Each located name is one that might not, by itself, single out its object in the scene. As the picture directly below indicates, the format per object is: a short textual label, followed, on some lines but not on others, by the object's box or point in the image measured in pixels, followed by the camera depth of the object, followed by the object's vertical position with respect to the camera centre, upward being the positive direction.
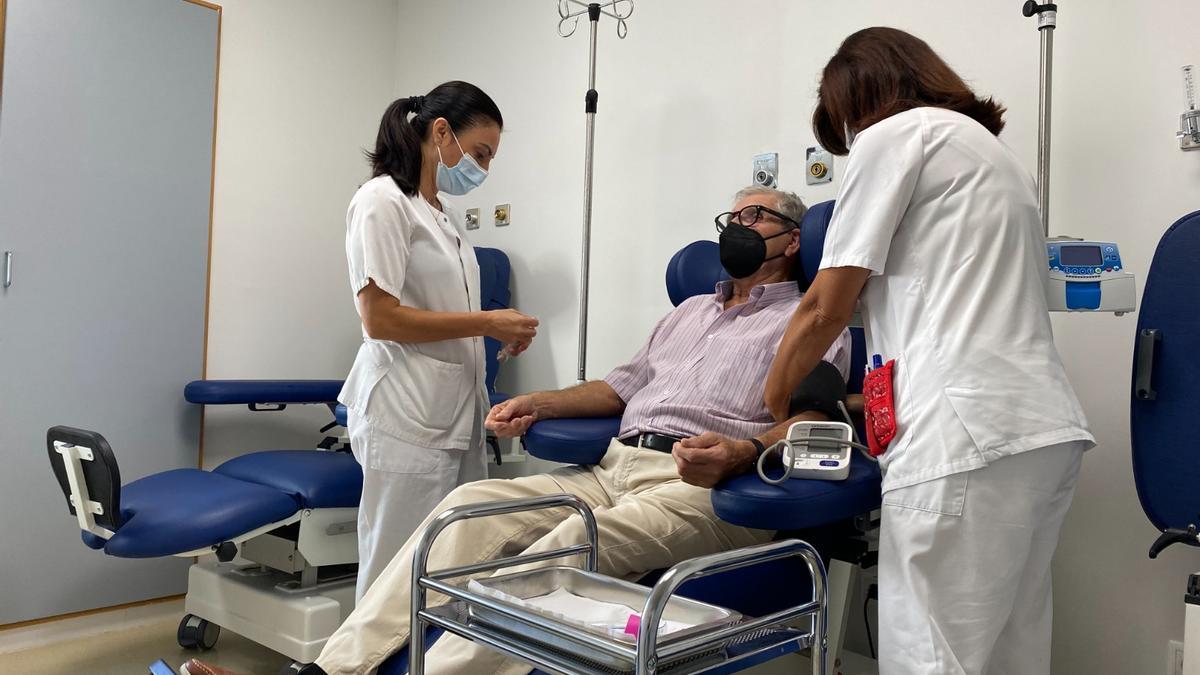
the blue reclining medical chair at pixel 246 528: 2.18 -0.51
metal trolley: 0.98 -0.35
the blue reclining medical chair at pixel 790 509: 1.33 -0.24
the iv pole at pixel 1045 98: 1.77 +0.53
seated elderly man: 1.48 -0.18
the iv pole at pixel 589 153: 2.76 +0.61
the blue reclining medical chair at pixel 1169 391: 1.47 -0.04
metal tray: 1.03 -0.35
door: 2.78 +0.24
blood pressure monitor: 1.38 -0.16
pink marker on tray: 1.08 -0.34
